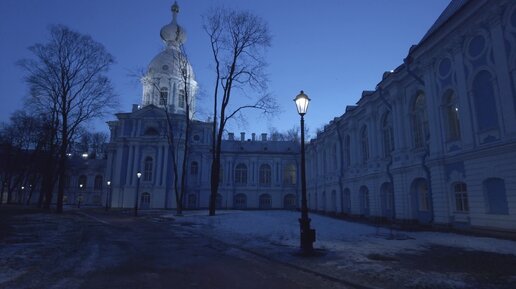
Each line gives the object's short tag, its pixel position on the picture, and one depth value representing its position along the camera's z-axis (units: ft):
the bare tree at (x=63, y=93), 86.12
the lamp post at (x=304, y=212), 29.72
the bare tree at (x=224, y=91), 80.10
